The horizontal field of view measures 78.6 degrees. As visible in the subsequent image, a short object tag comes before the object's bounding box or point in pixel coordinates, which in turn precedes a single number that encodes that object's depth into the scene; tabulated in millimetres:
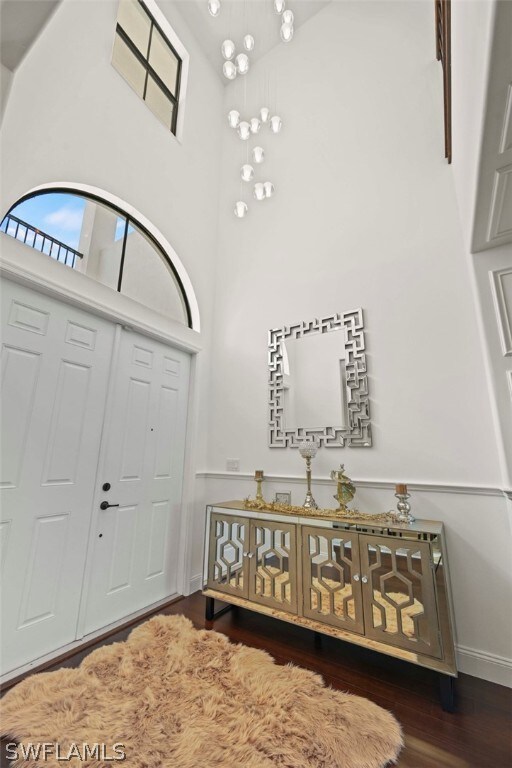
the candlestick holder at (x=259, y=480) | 2648
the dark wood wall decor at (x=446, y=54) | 1827
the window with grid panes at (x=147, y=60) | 2986
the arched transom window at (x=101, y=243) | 2116
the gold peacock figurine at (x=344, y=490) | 2213
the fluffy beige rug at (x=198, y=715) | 1261
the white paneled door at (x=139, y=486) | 2283
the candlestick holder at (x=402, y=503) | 1953
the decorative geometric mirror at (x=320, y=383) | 2482
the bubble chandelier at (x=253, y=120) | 2121
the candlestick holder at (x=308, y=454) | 2410
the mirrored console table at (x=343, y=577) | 1607
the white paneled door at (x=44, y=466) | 1812
